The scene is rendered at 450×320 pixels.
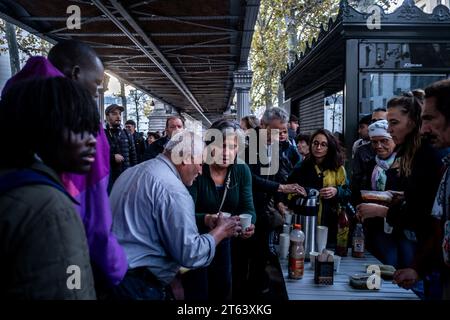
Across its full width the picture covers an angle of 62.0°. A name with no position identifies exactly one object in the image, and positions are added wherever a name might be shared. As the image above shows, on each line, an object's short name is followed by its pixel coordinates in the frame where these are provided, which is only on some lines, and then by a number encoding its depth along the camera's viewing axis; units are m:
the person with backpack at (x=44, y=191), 0.83
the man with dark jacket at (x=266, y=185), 3.63
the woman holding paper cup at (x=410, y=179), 2.18
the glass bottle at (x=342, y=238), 2.75
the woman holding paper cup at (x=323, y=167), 3.56
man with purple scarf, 1.29
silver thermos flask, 2.67
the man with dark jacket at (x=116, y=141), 6.23
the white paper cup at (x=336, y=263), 2.41
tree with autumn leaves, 13.49
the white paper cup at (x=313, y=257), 2.44
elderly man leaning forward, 1.73
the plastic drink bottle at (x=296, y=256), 2.33
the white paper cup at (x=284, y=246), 2.71
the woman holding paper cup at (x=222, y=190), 2.78
